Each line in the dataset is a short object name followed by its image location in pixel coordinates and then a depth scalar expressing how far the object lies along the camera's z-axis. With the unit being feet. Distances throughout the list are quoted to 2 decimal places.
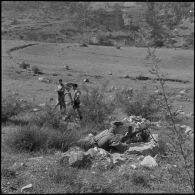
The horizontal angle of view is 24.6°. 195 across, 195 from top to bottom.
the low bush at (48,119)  38.50
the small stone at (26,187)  21.77
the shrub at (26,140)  29.86
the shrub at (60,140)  31.07
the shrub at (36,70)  86.11
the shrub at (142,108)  51.39
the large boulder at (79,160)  26.27
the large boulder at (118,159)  27.94
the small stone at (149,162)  27.54
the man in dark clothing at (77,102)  43.73
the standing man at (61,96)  47.33
